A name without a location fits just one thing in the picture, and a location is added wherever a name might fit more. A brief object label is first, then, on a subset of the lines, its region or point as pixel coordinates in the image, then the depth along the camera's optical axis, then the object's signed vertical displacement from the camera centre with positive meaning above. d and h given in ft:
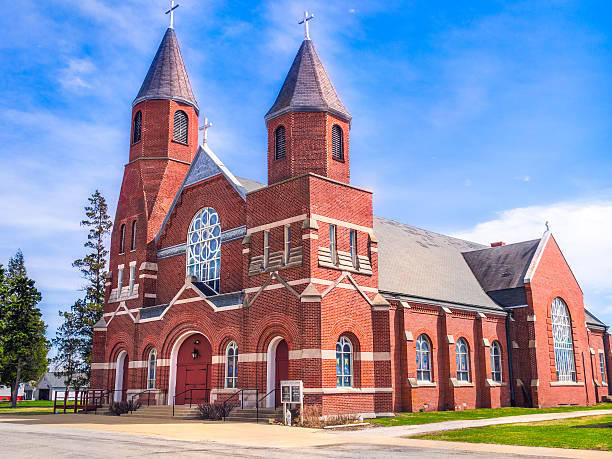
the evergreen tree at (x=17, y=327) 157.07 +12.12
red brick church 80.53 +12.91
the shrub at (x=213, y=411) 78.28 -5.30
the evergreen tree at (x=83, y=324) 170.09 +13.58
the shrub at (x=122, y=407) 93.97 -5.72
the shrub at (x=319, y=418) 69.57 -5.76
